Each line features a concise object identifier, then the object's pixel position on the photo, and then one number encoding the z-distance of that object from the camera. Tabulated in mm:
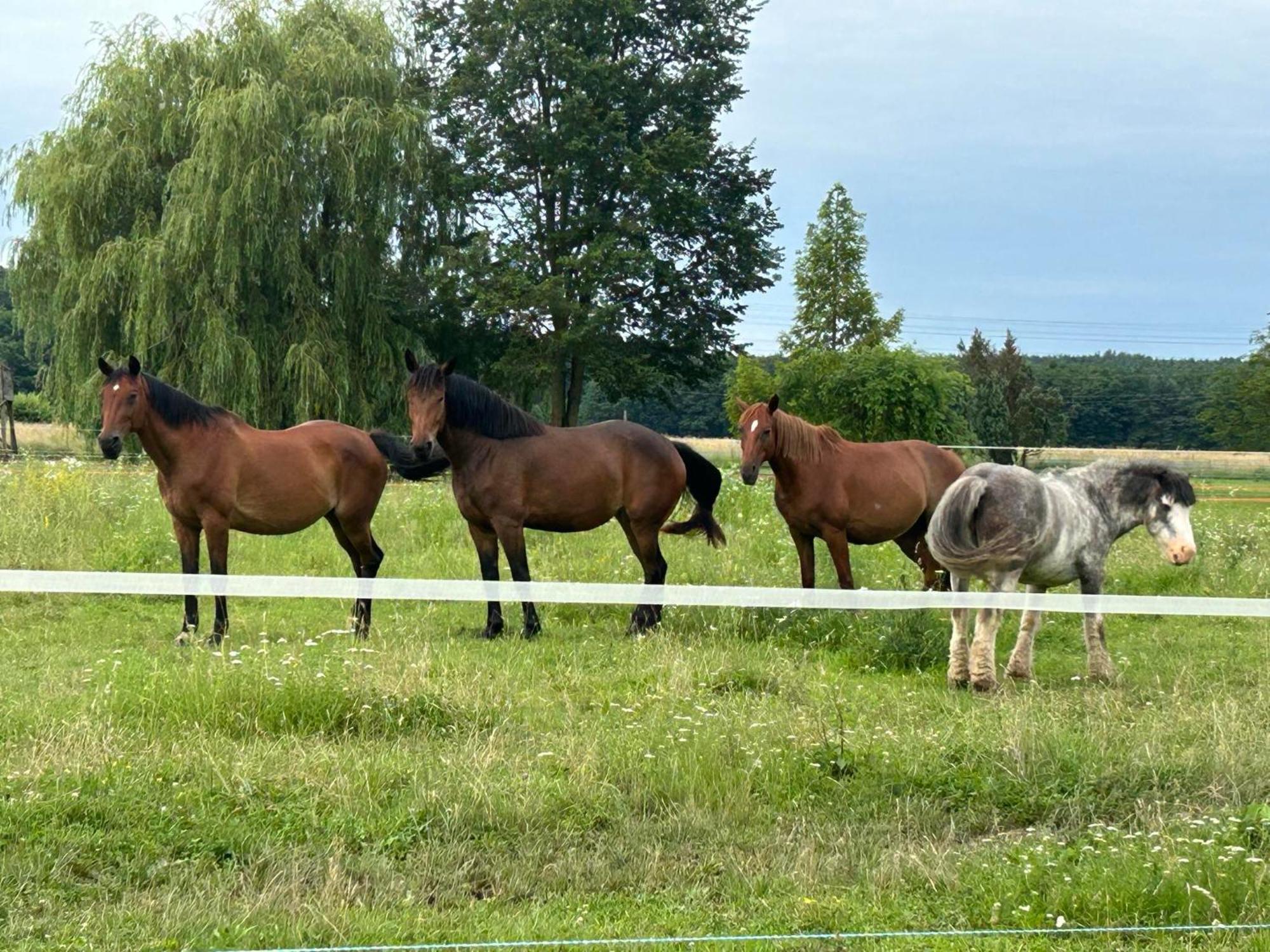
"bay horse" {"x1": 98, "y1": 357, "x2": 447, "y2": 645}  8852
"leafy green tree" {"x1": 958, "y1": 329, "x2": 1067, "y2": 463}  55822
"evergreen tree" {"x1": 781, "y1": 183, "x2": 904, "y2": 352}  43688
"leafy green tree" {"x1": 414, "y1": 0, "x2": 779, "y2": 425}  32188
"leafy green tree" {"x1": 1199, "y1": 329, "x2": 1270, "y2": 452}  46156
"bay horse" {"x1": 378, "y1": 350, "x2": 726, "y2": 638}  9195
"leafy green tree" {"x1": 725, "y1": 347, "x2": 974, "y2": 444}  32312
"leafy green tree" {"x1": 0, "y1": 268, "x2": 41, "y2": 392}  49500
